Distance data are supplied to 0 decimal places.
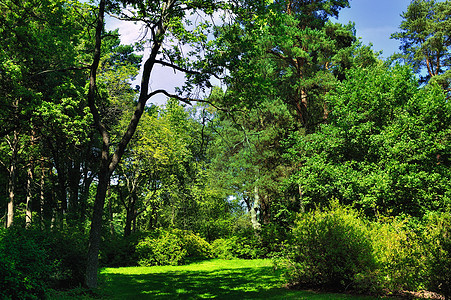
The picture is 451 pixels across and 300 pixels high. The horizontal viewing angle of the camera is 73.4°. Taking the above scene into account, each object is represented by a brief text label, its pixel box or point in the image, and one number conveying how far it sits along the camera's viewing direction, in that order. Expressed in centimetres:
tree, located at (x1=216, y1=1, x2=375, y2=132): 2141
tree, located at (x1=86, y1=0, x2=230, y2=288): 859
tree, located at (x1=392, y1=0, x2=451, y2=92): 2738
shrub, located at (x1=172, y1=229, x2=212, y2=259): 2232
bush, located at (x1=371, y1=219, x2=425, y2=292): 756
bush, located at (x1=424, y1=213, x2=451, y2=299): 688
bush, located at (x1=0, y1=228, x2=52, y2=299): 521
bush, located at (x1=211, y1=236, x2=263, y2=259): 2286
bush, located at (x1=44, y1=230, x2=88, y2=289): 886
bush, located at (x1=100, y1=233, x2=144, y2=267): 1970
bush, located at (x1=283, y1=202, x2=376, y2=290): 869
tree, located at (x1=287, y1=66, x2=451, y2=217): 1493
